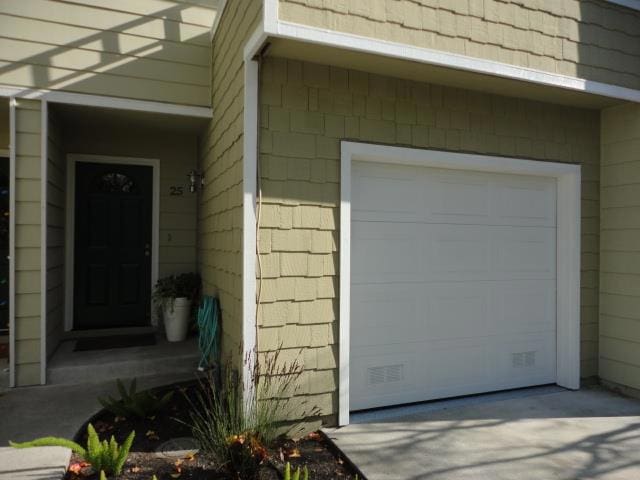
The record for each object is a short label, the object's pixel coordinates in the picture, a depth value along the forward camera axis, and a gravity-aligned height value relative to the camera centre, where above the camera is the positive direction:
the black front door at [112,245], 5.13 +0.00
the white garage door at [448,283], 3.60 -0.28
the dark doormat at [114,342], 4.60 -0.97
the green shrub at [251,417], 2.57 -1.02
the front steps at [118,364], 4.01 -1.03
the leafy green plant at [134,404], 3.37 -1.13
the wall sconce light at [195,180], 4.94 +0.69
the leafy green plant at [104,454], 2.55 -1.12
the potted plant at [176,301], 4.87 -0.56
